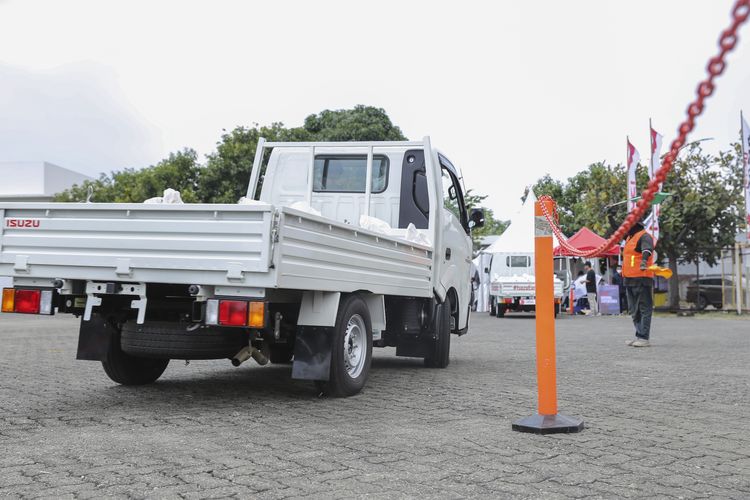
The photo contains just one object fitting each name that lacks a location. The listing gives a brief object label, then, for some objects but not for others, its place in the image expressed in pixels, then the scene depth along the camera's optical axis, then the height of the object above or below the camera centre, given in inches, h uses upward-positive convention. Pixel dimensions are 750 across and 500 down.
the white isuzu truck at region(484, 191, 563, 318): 971.3 +79.4
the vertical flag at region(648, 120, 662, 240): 914.9 +208.6
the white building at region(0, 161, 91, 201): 1528.1 +266.8
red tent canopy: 1094.4 +124.4
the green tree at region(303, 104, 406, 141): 1513.3 +393.8
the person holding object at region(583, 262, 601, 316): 1115.3 +56.2
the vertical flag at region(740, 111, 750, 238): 945.5 +206.8
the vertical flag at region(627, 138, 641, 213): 1040.8 +213.9
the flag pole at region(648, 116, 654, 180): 946.1 +217.3
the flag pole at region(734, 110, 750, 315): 1013.2 +74.1
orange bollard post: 205.6 +1.4
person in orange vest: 479.5 +32.6
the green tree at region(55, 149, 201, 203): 1272.1 +227.4
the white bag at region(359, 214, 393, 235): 318.3 +40.6
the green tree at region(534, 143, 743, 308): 1111.6 +168.5
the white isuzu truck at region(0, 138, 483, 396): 209.9 +11.9
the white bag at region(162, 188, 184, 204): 241.8 +37.6
